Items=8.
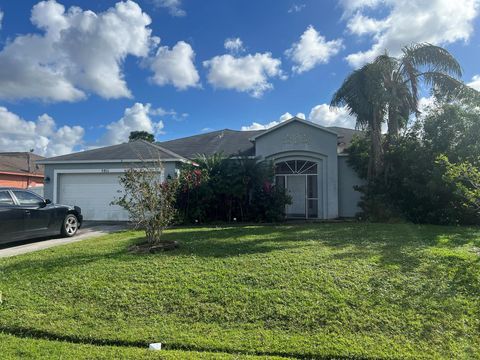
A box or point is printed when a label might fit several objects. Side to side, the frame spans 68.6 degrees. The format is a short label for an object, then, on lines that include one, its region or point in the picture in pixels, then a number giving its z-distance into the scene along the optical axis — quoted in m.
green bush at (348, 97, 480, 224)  12.30
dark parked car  8.99
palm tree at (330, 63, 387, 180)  14.06
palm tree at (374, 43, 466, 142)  14.32
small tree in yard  7.78
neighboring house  28.62
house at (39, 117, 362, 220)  15.45
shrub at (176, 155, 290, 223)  13.66
